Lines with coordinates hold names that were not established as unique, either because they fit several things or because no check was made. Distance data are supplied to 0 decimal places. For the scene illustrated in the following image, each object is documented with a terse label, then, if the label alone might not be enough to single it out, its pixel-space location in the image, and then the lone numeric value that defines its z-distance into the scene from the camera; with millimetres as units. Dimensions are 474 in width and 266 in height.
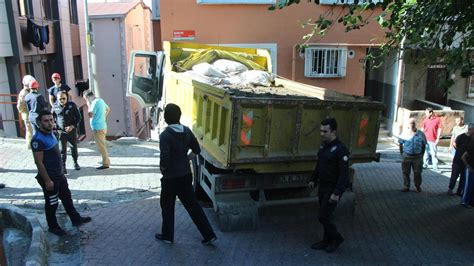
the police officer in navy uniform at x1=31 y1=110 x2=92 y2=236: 4832
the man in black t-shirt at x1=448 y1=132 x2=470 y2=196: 7682
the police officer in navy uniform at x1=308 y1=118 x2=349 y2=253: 4566
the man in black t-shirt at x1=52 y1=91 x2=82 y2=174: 7648
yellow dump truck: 5027
